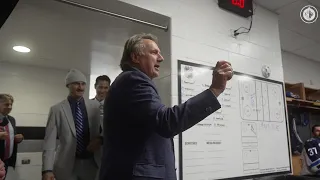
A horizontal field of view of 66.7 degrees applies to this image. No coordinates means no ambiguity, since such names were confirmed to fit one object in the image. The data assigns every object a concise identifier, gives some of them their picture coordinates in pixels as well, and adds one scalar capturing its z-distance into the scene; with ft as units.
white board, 5.07
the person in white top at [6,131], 6.58
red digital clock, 6.23
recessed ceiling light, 8.46
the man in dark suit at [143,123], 2.33
